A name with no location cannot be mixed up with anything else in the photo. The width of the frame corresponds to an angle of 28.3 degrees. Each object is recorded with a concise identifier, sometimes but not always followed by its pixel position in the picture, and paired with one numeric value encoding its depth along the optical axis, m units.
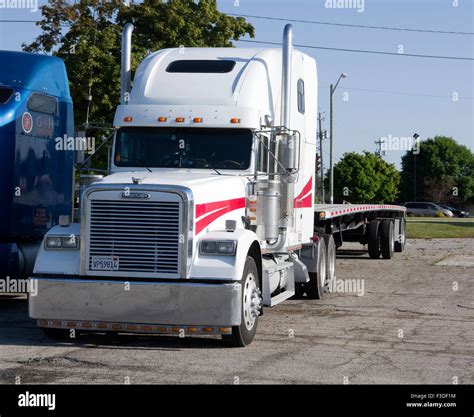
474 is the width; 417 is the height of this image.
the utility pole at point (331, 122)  51.38
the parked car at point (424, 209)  84.94
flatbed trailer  22.19
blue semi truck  13.48
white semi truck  10.48
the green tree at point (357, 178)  78.56
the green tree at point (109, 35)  29.66
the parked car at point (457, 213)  91.88
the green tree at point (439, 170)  118.25
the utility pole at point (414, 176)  112.81
